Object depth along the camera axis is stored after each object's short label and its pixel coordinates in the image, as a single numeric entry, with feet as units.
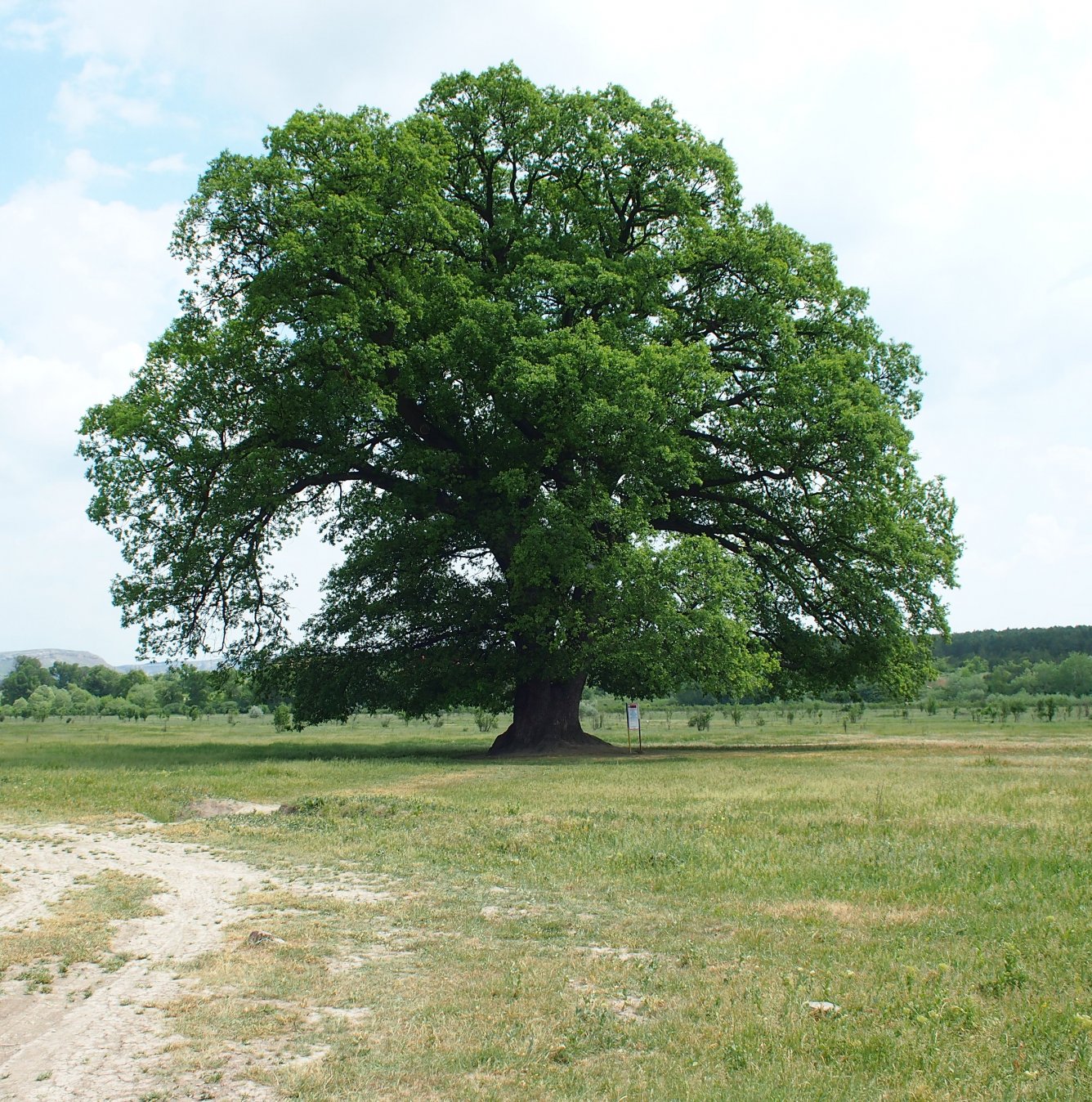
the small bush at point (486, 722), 165.07
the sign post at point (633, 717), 90.68
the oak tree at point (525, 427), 78.89
